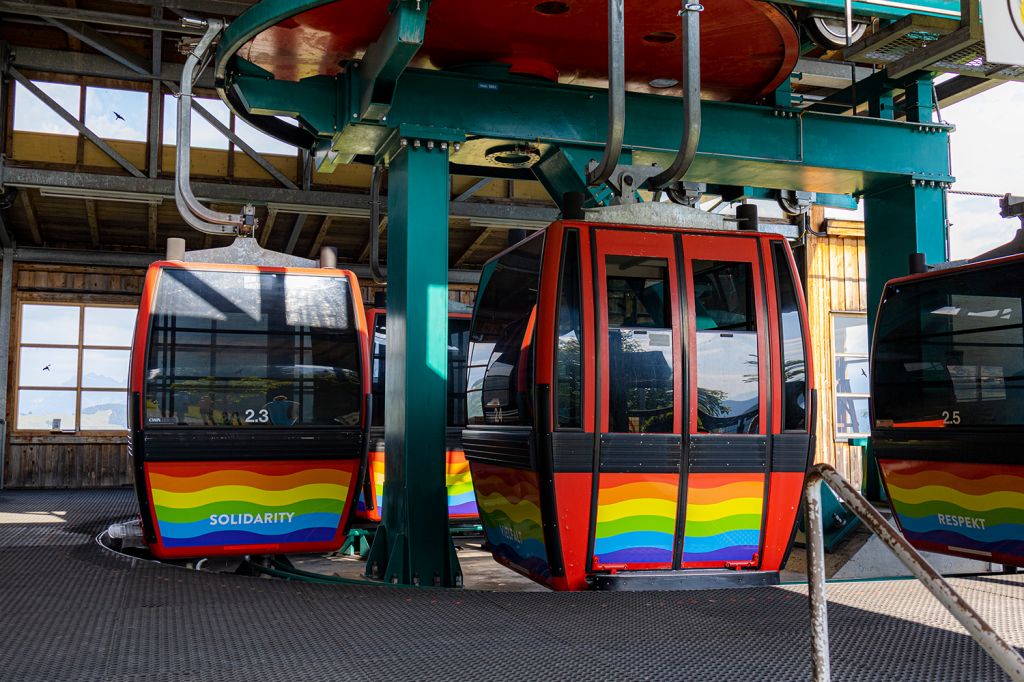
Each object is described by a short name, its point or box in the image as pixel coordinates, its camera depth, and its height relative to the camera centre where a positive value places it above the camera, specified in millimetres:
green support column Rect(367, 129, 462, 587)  6324 +136
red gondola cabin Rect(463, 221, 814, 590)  5121 +3
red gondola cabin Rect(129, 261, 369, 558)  7203 -8
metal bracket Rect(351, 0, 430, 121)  5570 +2113
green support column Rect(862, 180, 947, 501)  7848 +1467
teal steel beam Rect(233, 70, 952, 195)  6719 +2072
